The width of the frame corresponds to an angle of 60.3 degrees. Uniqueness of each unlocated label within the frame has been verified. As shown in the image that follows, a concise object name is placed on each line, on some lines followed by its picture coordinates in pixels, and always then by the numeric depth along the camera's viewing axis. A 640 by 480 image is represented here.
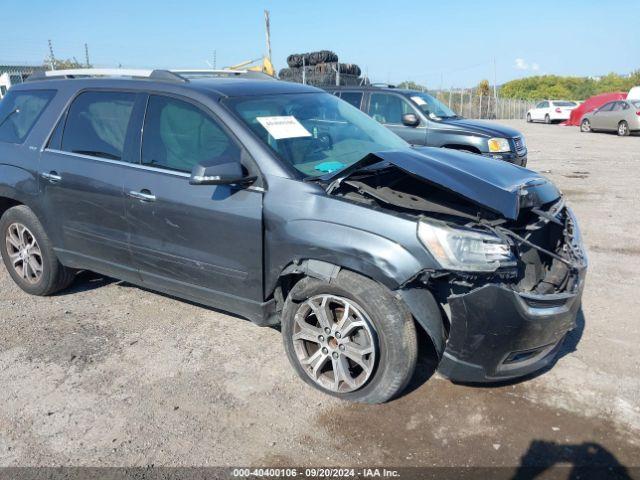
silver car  21.59
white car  32.75
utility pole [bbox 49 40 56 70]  18.14
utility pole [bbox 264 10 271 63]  23.06
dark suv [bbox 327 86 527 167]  9.06
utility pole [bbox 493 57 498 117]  40.26
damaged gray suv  2.93
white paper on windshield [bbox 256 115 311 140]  3.63
